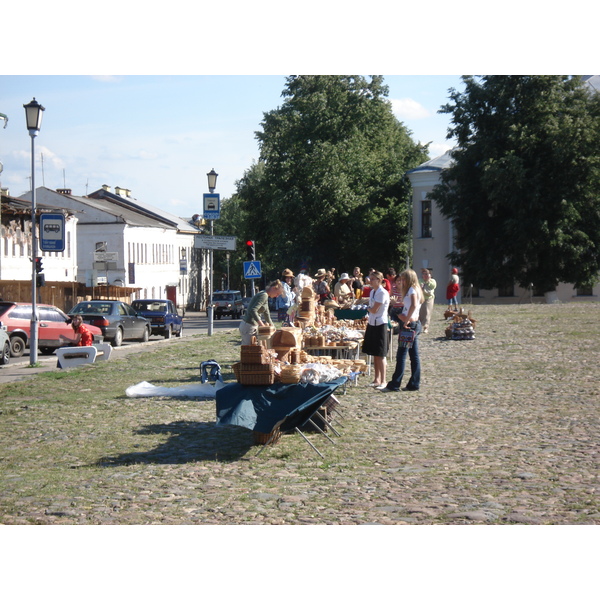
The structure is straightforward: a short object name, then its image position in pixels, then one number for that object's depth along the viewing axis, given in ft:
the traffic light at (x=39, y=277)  94.38
